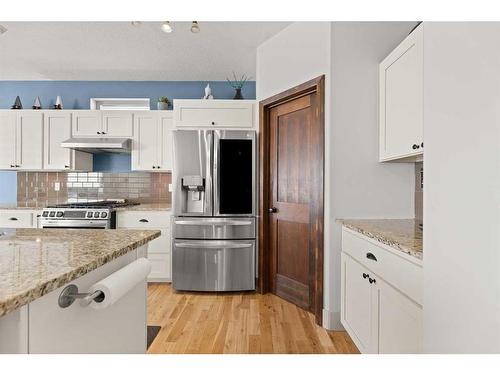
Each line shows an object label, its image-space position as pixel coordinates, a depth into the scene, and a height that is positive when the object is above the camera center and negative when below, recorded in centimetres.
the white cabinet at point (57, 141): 417 +55
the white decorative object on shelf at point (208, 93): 406 +110
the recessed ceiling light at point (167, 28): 243 +111
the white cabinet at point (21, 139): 416 +56
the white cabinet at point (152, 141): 419 +55
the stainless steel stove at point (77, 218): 370 -33
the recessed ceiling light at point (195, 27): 282 +136
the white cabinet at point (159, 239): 385 -52
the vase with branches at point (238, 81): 435 +137
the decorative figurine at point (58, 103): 433 +105
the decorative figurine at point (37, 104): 433 +103
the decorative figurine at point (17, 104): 427 +100
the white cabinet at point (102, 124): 419 +76
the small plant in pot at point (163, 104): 425 +102
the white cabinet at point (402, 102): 198 +56
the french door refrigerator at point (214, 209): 351 -21
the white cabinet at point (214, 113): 383 +82
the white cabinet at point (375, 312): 145 -62
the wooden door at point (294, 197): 293 -8
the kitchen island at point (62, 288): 70 -25
